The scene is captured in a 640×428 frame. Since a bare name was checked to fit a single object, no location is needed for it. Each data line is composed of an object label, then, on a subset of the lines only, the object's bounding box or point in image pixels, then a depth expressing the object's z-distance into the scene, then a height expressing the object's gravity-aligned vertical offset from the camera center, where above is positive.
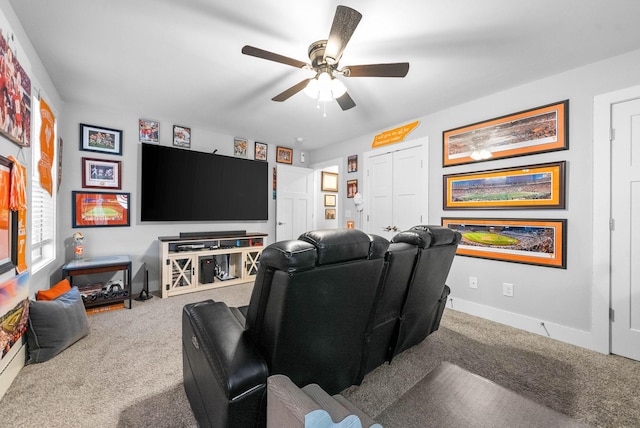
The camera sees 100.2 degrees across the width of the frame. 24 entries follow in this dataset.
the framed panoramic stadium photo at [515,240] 2.50 -0.28
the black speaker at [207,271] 3.81 -0.84
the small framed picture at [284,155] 5.03 +1.10
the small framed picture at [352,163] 4.51 +0.84
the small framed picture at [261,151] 4.73 +1.09
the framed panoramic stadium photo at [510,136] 2.50 +0.81
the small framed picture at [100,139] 3.30 +0.92
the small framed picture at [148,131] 3.67 +1.13
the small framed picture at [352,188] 4.50 +0.42
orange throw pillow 2.31 -0.71
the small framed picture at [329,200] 5.96 +0.27
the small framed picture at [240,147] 4.49 +1.10
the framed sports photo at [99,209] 3.25 +0.04
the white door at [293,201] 4.95 +0.22
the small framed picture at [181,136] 3.93 +1.13
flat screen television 3.63 +0.39
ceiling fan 1.68 +1.06
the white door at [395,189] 3.60 +0.34
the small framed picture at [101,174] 3.32 +0.49
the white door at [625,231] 2.13 -0.14
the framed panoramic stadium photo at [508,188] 2.51 +0.26
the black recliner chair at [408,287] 1.56 -0.48
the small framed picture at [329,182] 5.91 +0.70
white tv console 3.48 -0.70
